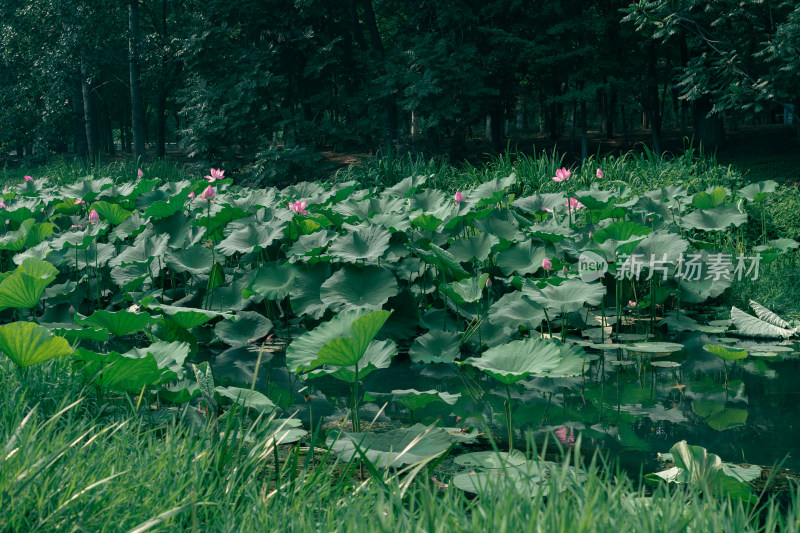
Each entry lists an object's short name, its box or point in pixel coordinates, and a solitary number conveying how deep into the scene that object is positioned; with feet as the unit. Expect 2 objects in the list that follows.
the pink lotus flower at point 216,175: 18.63
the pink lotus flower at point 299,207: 15.38
